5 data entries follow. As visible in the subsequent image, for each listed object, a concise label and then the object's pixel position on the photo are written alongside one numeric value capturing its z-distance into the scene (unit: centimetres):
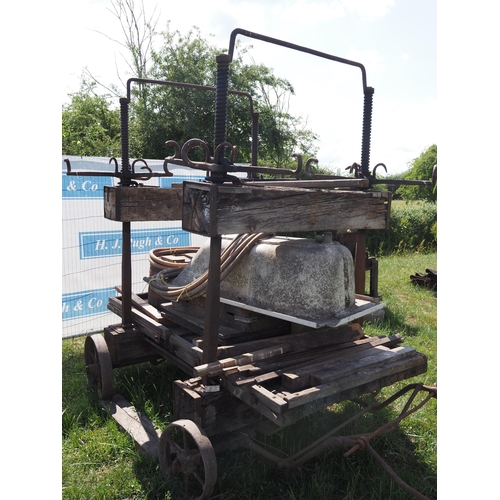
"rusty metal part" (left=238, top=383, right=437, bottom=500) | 246
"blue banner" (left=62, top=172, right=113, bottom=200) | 586
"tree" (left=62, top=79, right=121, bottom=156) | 1406
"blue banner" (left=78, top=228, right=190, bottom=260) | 610
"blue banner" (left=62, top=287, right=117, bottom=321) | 596
